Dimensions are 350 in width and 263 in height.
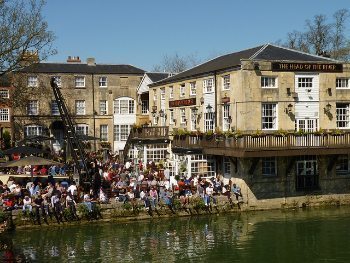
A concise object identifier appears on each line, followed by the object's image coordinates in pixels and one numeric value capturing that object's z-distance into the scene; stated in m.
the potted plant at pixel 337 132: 31.06
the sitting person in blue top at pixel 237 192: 30.88
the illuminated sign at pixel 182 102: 39.45
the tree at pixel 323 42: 59.53
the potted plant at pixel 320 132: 30.64
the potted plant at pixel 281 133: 30.02
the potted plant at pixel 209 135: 33.03
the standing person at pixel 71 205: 27.23
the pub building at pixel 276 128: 30.75
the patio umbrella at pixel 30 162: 30.00
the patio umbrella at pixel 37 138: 44.23
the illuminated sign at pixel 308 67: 32.84
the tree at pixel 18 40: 35.16
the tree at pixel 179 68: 90.58
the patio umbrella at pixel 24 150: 34.09
